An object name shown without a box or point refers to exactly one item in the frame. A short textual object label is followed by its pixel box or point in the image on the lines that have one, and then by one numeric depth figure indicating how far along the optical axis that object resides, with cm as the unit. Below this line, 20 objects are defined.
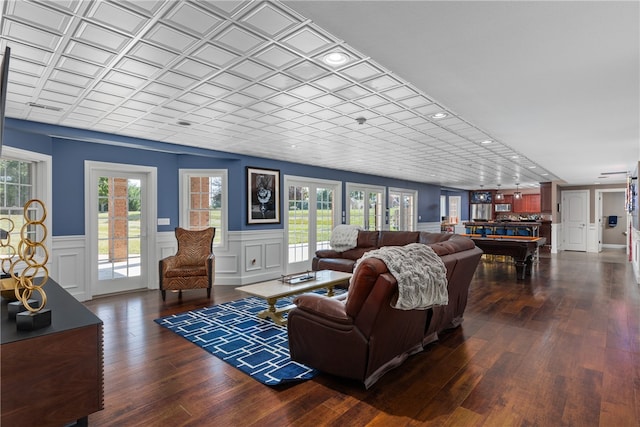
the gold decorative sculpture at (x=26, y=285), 165
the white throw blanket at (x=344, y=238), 612
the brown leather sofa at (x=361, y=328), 226
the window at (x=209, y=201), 595
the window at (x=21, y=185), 393
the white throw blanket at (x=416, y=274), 226
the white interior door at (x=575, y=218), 1080
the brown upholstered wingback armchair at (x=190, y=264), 472
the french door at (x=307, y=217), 689
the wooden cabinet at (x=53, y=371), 150
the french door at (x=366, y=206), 844
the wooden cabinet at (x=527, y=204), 1461
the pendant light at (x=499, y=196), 1459
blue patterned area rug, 264
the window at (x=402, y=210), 1016
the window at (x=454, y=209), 1439
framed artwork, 612
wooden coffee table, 365
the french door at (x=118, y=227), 494
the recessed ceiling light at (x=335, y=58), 224
